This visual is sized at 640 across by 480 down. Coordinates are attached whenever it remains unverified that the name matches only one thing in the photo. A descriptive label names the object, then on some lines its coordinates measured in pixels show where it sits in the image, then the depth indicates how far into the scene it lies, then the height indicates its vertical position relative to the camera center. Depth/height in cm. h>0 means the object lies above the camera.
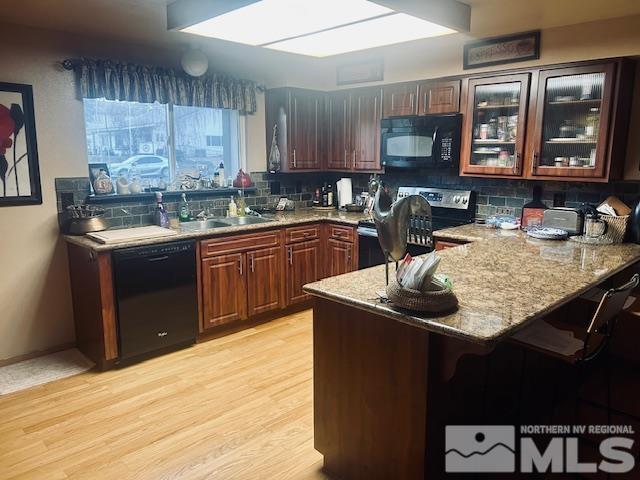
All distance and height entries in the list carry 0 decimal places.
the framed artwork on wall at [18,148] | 319 +7
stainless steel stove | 398 -47
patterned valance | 343 +57
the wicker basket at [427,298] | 171 -49
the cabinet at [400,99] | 401 +51
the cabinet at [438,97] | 373 +50
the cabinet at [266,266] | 369 -89
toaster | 324 -39
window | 369 +15
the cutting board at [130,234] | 319 -52
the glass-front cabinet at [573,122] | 305 +26
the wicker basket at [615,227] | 301 -41
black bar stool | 191 -75
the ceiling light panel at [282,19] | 231 +73
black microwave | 374 +15
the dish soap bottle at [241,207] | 443 -43
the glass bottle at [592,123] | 309 +24
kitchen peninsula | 174 -78
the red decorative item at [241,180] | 443 -19
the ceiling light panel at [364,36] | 266 +75
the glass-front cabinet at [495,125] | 339 +26
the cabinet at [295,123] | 453 +35
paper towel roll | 484 -31
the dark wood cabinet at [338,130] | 461 +29
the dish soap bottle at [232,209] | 437 -45
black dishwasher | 321 -95
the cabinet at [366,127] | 433 +30
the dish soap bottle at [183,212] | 405 -44
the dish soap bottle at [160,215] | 377 -44
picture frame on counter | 358 -15
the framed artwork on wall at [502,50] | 334 +79
